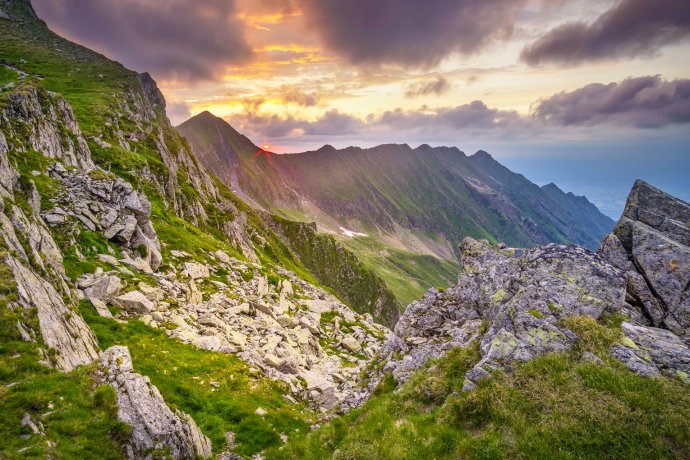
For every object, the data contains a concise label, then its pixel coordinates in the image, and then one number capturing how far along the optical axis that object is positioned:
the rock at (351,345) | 43.66
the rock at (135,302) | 26.90
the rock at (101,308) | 24.45
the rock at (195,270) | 40.34
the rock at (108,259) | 30.06
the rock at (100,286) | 25.48
